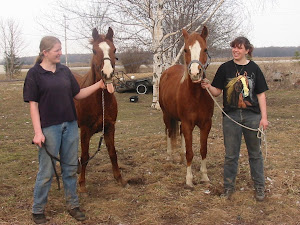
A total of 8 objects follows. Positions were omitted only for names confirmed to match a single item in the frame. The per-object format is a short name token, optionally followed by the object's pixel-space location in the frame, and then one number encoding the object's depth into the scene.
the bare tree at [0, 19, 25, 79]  30.27
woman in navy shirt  3.32
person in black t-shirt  4.00
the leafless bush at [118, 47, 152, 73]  27.58
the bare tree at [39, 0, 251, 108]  12.27
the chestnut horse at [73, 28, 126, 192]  4.08
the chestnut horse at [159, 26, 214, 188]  4.18
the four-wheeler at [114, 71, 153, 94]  18.77
